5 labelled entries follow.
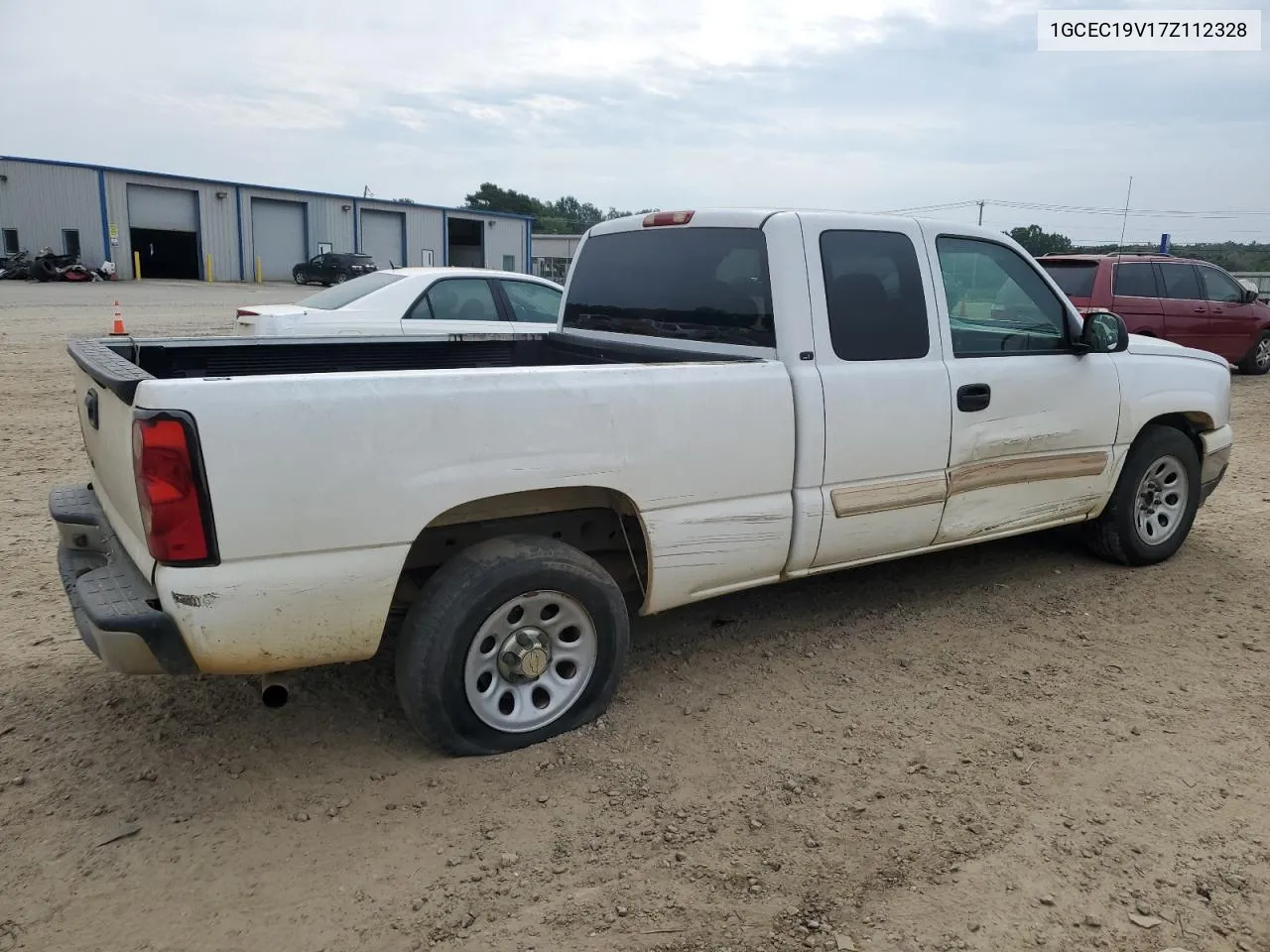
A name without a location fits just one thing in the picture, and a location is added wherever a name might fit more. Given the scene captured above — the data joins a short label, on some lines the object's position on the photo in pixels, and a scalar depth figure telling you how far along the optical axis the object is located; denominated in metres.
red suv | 12.56
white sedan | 8.42
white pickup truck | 2.77
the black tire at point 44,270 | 33.74
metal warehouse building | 37.78
